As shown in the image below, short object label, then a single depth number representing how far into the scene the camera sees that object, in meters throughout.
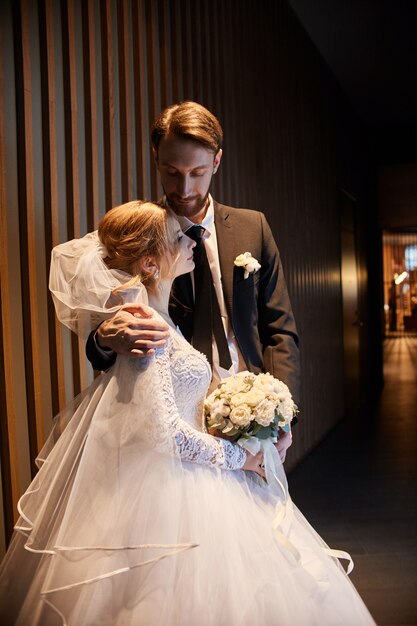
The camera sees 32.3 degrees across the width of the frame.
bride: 1.82
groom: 2.32
